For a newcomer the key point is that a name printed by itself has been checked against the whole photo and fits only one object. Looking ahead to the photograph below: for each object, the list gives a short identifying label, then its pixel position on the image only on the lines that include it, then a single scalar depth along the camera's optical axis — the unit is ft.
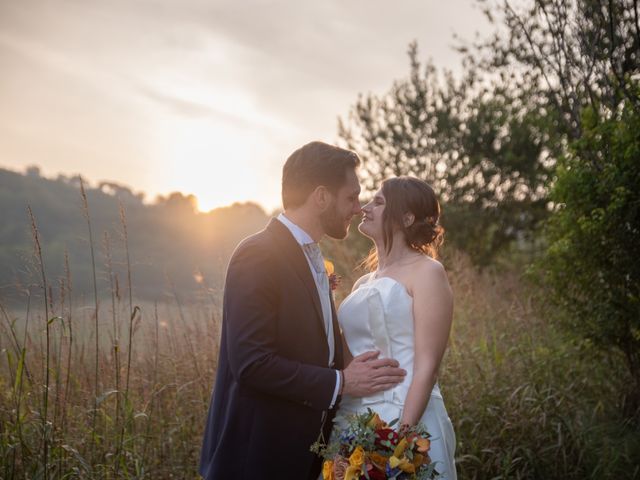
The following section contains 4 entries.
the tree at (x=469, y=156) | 46.93
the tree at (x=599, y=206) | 16.15
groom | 7.82
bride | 8.69
